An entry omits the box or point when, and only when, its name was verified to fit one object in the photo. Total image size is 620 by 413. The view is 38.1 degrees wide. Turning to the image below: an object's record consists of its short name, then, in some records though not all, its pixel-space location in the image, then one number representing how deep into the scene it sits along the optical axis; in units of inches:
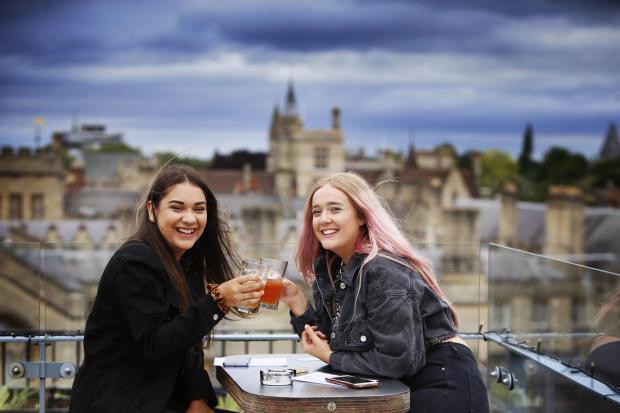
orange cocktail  138.9
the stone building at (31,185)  2608.3
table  121.3
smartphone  126.3
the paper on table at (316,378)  130.0
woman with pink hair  131.7
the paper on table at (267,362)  144.1
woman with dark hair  132.4
